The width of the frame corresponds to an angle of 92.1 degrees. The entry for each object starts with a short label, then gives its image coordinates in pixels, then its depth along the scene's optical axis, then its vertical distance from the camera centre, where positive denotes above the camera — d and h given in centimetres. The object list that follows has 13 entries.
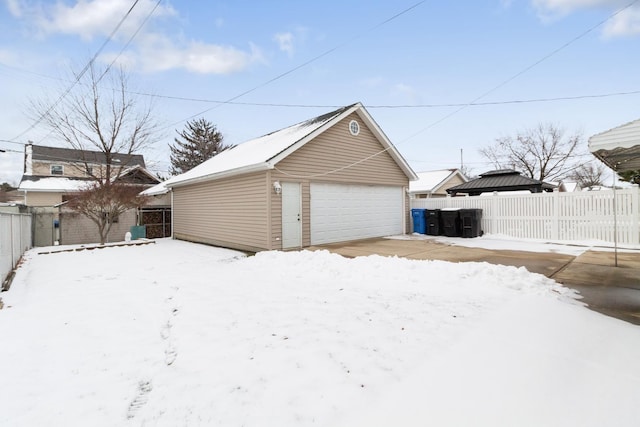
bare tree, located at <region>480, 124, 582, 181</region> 3097 +668
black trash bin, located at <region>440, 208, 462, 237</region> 1203 -28
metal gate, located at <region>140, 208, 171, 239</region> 1622 -13
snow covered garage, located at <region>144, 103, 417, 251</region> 950 +102
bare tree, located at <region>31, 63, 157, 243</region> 1598 +564
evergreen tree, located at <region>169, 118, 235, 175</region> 3491 +817
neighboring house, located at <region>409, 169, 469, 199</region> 2455 +273
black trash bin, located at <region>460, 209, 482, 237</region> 1161 -27
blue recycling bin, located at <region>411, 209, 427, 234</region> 1340 -24
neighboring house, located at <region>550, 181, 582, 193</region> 3109 +289
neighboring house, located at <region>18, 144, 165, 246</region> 1359 +215
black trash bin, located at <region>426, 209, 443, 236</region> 1280 -29
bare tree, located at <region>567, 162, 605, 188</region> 4031 +510
